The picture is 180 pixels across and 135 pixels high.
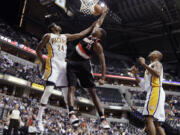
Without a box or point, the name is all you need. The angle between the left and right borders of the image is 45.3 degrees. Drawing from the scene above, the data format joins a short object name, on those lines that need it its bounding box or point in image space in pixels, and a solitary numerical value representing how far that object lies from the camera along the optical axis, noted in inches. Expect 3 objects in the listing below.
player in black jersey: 160.1
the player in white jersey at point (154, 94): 168.7
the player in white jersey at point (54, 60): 167.8
